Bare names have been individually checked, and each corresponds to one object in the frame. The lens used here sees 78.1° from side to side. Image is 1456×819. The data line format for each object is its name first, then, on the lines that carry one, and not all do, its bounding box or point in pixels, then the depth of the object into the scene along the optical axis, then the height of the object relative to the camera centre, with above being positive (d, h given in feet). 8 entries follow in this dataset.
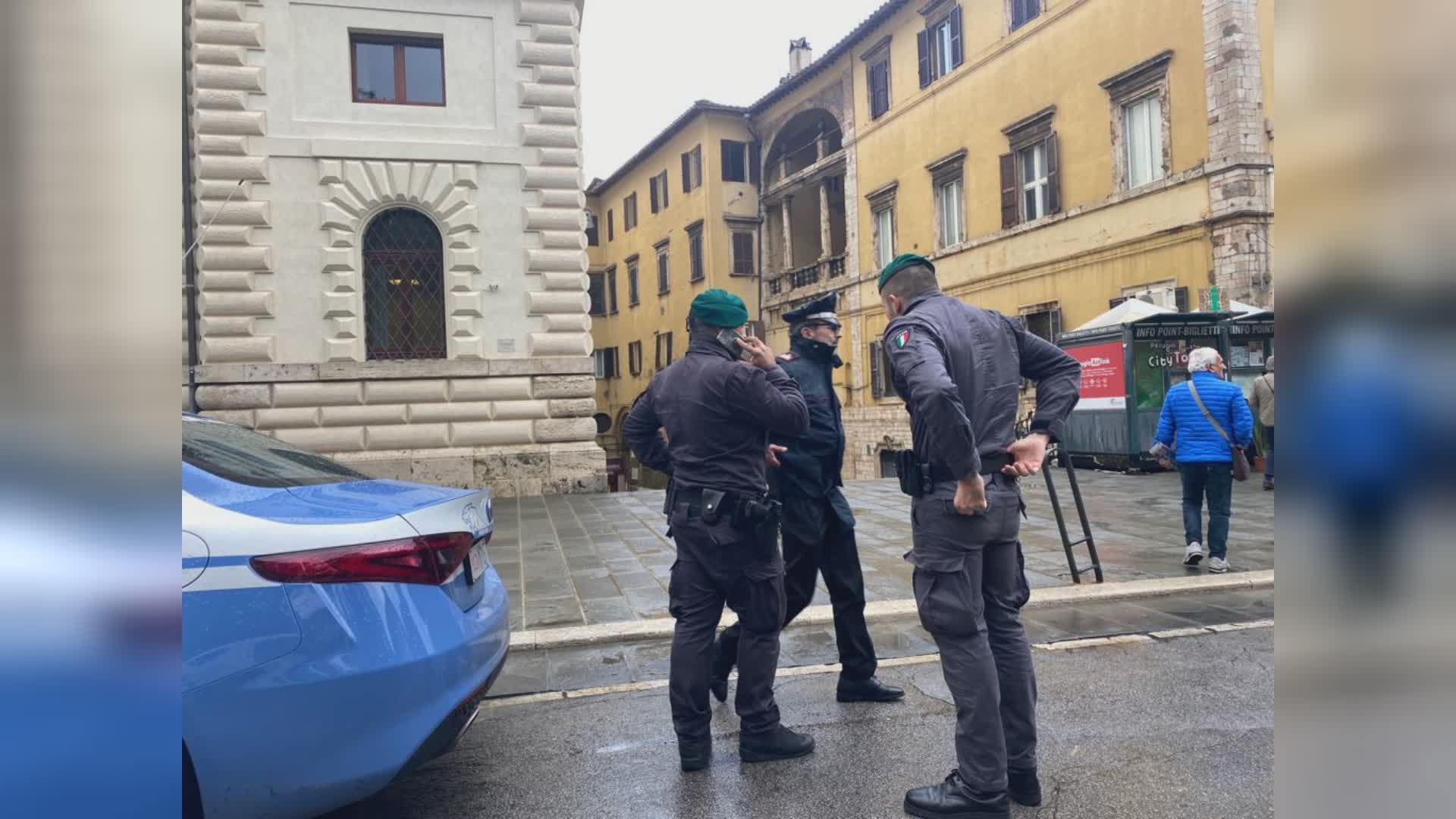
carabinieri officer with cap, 13.58 -1.51
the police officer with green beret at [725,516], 11.53 -1.29
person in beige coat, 30.29 +0.20
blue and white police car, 7.76 -1.99
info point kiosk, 48.24 +2.05
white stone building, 40.83 +8.99
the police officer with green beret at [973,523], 9.67 -1.28
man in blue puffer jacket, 22.85 -1.05
